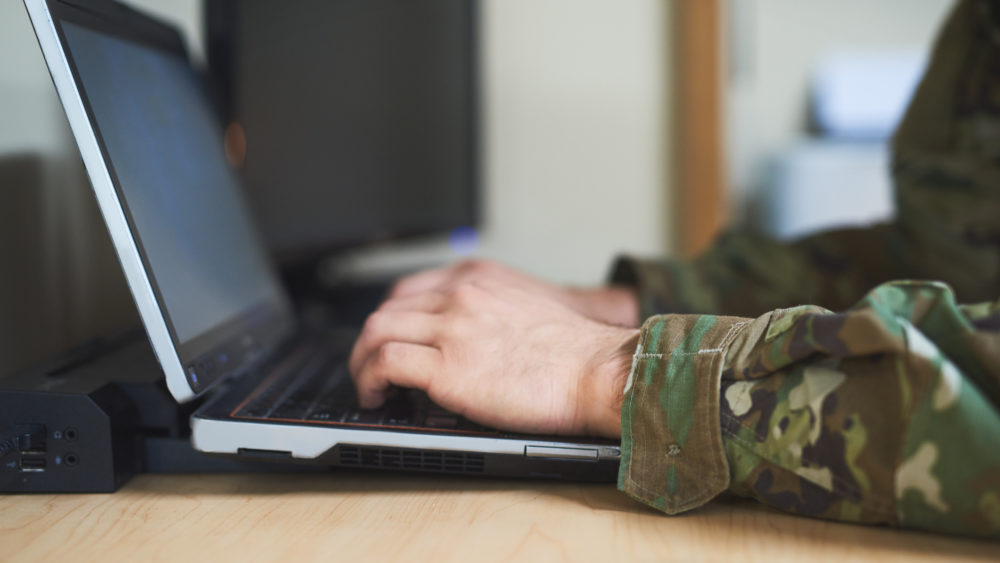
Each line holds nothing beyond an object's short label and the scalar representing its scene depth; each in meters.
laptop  0.46
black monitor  0.86
